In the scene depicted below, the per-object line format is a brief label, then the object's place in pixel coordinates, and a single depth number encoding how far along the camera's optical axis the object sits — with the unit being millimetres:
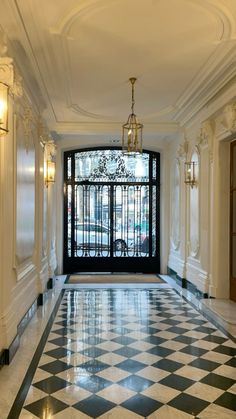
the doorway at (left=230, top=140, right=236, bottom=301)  6145
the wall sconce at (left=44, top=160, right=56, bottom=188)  7168
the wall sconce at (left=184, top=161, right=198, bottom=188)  7328
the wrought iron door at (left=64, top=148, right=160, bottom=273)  9883
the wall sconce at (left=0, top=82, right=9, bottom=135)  3279
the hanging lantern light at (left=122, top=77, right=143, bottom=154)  5637
